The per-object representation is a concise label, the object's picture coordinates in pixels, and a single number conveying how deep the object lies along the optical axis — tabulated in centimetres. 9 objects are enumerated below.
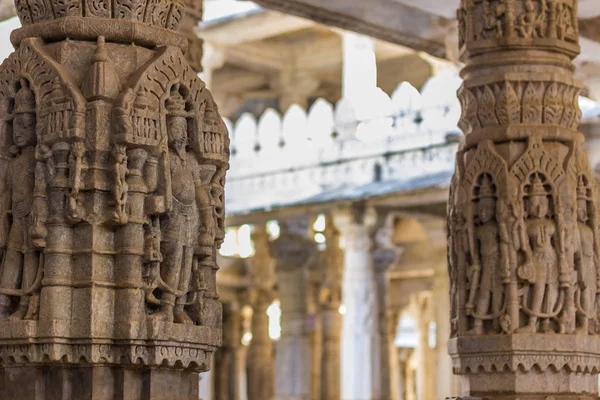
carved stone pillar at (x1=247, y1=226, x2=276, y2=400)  2595
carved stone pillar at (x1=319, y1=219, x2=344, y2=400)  2492
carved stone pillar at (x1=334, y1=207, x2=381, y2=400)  2144
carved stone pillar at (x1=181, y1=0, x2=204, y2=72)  1012
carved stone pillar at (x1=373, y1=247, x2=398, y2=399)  2173
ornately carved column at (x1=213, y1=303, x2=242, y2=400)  3158
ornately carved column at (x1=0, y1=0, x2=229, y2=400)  555
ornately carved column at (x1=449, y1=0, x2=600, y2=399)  866
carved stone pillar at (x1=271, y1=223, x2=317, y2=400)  2455
